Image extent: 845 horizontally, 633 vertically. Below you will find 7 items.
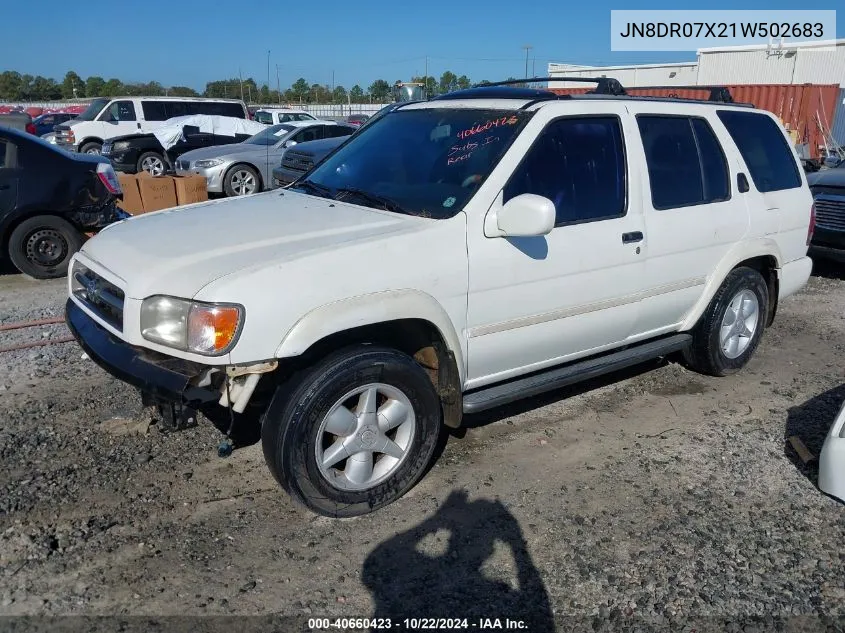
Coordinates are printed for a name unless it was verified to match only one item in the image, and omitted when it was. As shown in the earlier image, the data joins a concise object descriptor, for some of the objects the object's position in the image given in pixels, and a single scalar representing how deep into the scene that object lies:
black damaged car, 7.50
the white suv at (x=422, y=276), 3.04
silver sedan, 13.02
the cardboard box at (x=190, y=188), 9.79
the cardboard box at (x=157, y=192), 9.80
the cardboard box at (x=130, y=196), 9.87
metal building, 26.62
